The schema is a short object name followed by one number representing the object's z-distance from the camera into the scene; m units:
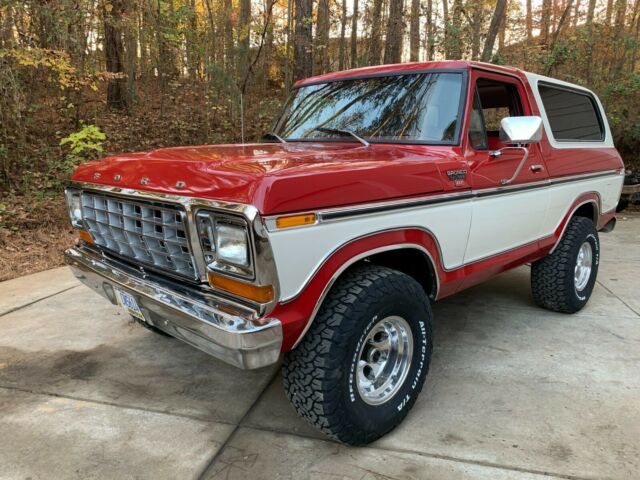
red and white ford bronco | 1.97
